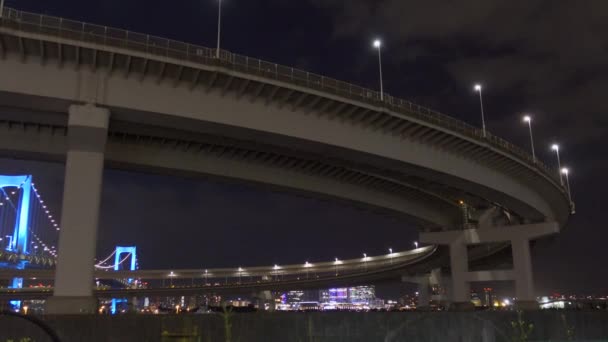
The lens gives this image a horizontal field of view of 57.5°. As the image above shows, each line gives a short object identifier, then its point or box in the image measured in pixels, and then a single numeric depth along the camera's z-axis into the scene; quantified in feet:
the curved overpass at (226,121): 74.54
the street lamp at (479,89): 150.45
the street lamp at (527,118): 172.65
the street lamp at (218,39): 82.86
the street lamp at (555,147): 192.13
